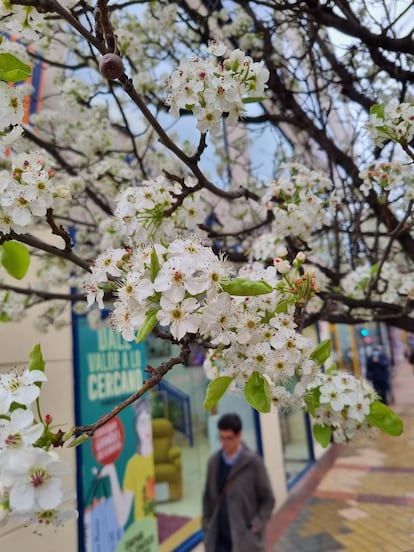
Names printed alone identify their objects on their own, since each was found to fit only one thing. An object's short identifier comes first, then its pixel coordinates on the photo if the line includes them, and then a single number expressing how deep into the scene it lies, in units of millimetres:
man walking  3012
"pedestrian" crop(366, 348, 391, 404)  4440
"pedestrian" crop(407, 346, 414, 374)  3502
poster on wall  3076
